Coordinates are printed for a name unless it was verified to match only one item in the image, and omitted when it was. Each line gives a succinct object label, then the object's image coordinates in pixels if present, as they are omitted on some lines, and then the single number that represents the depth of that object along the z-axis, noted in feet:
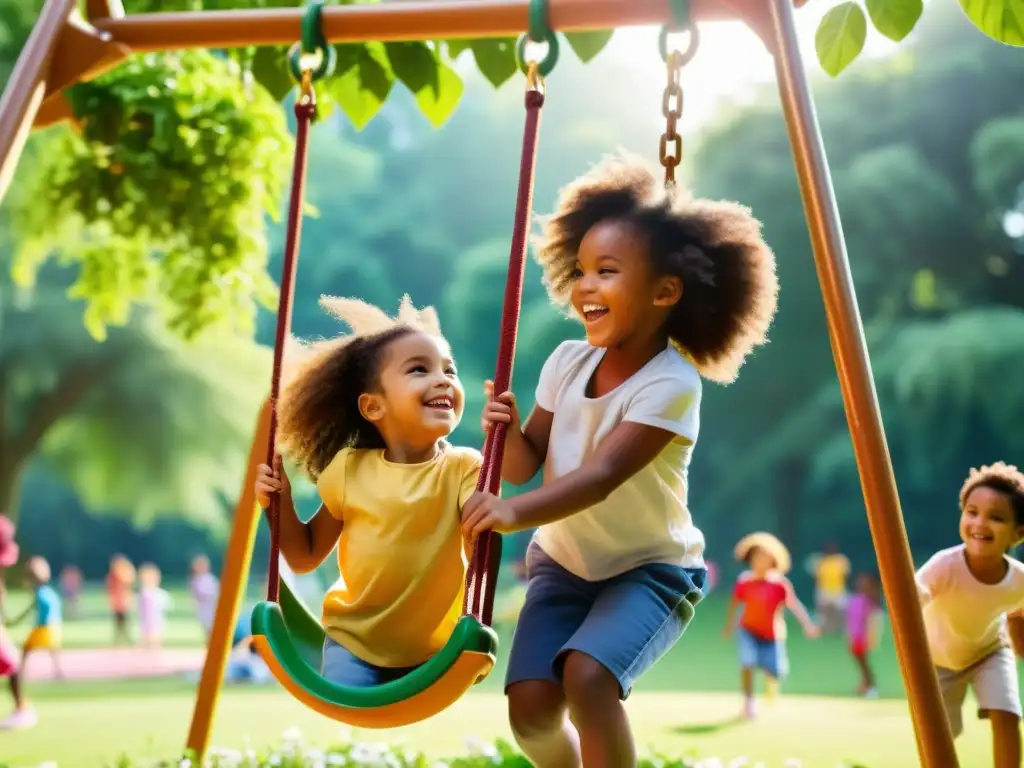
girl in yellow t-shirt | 10.19
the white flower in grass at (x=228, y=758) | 15.79
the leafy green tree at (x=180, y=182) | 20.31
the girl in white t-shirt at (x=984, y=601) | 14.32
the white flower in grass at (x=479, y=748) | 17.35
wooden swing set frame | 9.48
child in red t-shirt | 28.50
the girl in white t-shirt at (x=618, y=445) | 9.14
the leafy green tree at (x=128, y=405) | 66.28
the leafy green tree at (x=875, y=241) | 73.05
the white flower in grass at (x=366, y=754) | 15.92
